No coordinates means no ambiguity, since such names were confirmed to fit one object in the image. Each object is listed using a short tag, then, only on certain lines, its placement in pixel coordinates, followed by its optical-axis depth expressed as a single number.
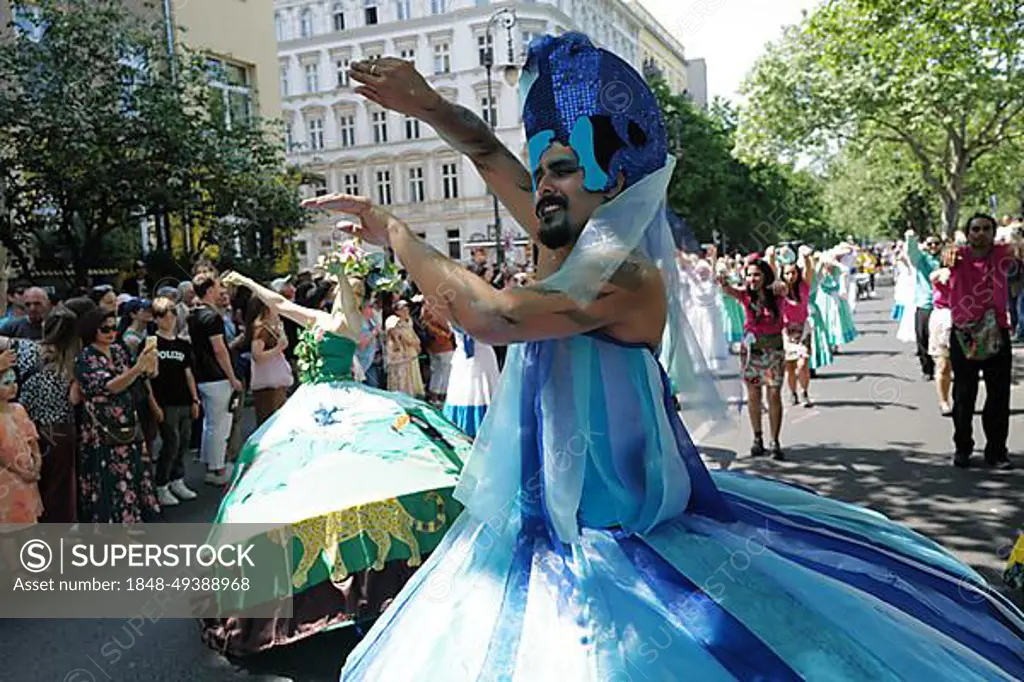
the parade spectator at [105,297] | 6.96
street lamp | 10.43
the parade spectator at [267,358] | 7.97
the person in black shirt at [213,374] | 7.72
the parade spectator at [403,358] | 10.15
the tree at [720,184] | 38.25
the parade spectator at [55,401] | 5.50
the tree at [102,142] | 12.12
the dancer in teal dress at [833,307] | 14.40
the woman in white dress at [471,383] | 7.53
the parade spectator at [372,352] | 8.64
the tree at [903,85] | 13.28
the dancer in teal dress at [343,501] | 4.08
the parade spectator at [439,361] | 10.82
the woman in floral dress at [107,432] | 5.79
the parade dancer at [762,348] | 7.68
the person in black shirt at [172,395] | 7.35
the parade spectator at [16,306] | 8.33
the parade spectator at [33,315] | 7.42
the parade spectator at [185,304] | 8.12
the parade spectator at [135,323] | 7.64
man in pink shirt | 6.78
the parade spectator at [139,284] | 13.10
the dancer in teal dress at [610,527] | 1.82
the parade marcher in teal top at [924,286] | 8.99
